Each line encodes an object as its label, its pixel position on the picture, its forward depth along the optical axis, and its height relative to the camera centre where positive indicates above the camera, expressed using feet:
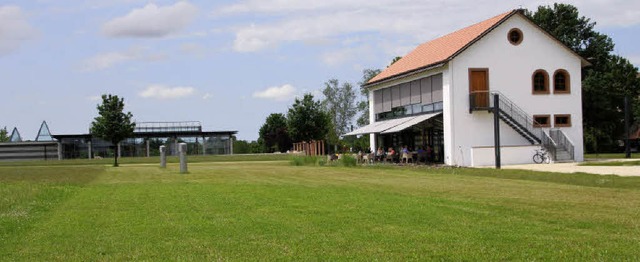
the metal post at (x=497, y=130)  106.01 +2.00
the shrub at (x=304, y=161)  140.77 -2.15
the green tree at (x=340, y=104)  316.81 +17.79
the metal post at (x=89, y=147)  302.66 +2.88
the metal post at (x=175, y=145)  306.41 +2.69
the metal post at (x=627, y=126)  139.85 +2.67
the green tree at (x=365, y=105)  296.10 +16.70
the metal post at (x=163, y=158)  132.38 -0.91
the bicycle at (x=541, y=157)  125.49 -2.23
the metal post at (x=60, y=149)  304.24 +2.23
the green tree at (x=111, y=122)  181.57 +7.42
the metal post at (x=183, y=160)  106.93 -1.08
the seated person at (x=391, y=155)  145.48 -1.52
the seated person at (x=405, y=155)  136.98 -1.50
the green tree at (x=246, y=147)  321.73 +1.45
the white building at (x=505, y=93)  130.62 +8.81
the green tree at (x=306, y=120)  242.99 +9.15
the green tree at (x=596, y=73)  185.26 +16.37
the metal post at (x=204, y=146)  315.17 +2.26
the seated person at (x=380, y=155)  150.91 -1.52
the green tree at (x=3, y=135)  370.94 +10.45
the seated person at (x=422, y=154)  136.87 -1.38
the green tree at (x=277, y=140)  317.83 +4.17
